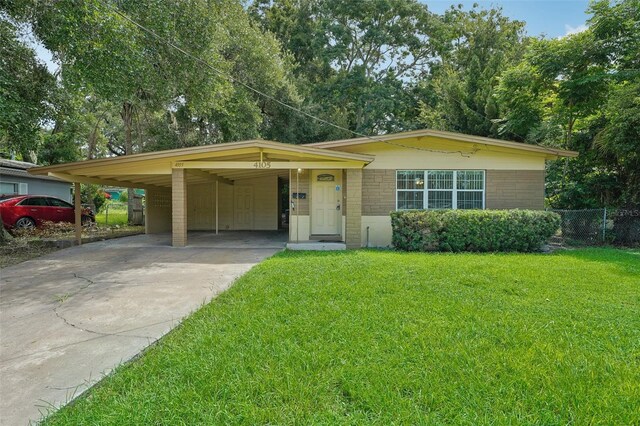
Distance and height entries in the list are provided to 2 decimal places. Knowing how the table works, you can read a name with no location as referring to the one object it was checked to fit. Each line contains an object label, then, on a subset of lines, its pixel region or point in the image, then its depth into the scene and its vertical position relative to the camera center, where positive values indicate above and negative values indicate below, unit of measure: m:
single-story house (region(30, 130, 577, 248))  9.60 +0.88
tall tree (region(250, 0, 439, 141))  22.94 +10.69
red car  12.31 -0.34
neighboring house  15.16 +0.94
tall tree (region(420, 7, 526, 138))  17.66 +7.92
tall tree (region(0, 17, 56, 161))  7.10 +2.48
